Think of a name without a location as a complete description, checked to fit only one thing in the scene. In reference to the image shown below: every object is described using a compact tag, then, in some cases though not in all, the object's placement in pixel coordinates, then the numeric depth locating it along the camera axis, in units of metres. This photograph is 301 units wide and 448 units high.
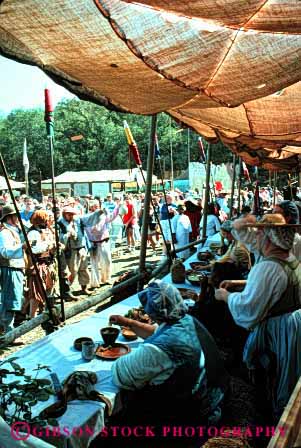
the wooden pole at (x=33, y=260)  2.85
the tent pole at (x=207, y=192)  8.73
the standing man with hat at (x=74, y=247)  9.24
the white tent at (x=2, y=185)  24.21
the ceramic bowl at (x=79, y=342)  3.29
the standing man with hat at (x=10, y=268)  6.27
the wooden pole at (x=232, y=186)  10.12
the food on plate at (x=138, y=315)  3.78
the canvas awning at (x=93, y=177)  32.88
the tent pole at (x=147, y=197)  5.39
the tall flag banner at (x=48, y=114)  4.03
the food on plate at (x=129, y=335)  3.53
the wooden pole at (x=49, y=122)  3.97
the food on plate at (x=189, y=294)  4.70
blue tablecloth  2.30
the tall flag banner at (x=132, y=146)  5.60
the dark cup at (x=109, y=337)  3.30
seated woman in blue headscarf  2.73
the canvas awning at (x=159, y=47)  2.43
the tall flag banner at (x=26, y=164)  18.28
